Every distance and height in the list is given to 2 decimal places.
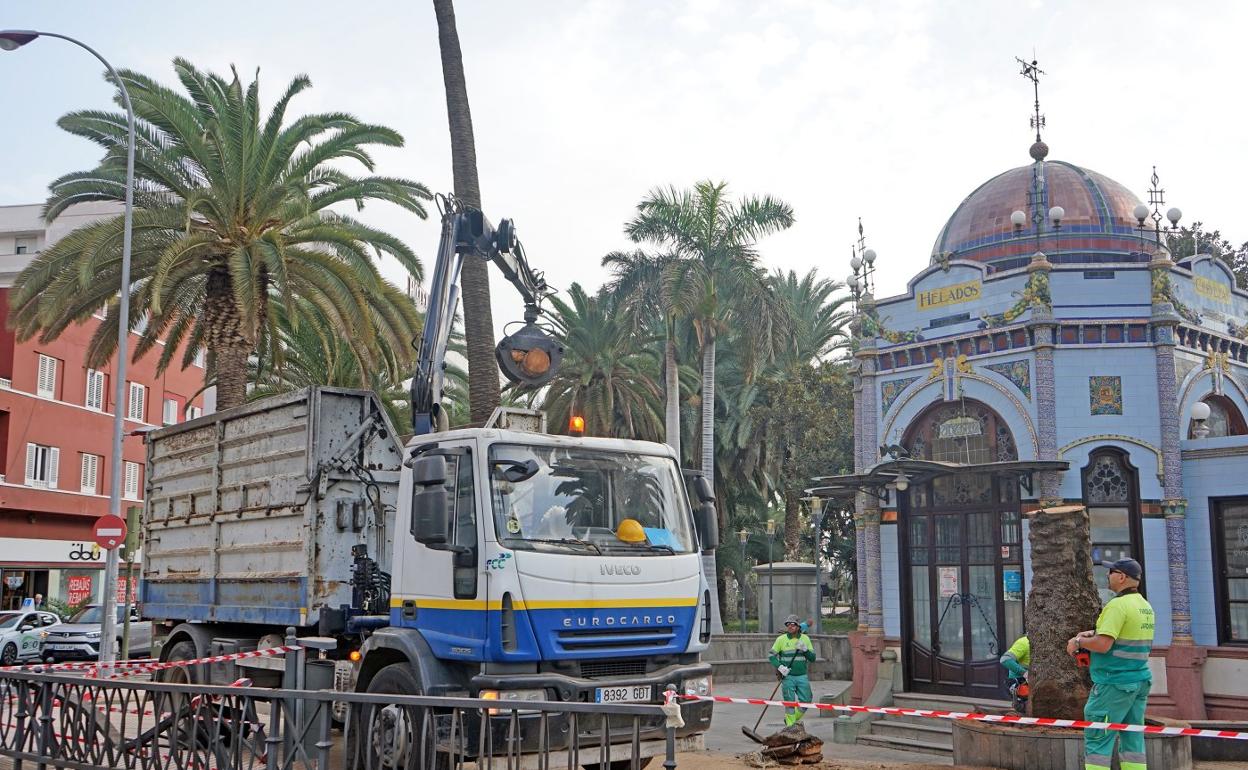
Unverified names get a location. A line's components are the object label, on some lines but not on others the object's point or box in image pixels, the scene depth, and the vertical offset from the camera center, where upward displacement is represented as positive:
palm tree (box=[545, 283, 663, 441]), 32.47 +5.23
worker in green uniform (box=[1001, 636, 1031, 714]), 13.36 -1.13
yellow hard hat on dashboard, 8.91 +0.28
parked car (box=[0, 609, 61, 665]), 25.70 -1.51
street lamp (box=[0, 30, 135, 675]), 18.78 +3.82
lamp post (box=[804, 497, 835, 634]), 24.50 +0.27
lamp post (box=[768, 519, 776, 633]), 26.33 -0.58
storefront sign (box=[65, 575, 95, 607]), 38.66 -0.74
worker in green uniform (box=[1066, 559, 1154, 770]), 8.45 -0.67
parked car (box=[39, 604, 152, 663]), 25.27 -1.56
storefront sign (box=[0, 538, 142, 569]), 34.97 +0.46
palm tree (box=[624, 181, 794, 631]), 27.28 +7.28
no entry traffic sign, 18.25 +0.55
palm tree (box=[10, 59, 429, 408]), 19.19 +5.59
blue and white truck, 8.30 +0.17
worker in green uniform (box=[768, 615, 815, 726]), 14.40 -1.07
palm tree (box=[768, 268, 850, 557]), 35.78 +7.38
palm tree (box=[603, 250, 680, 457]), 27.67 +6.21
